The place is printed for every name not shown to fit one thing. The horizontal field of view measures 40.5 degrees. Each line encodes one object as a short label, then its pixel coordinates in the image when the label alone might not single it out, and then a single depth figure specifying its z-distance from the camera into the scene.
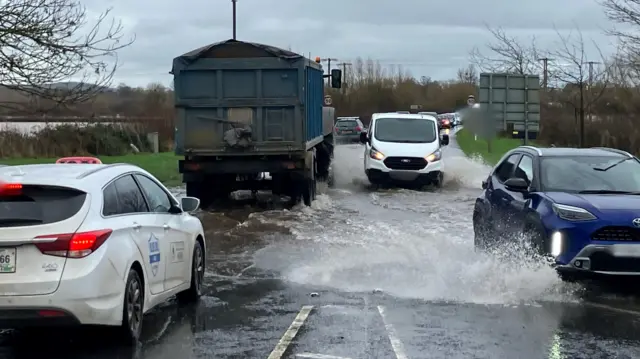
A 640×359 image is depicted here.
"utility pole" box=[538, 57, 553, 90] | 32.36
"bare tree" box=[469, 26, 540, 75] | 35.94
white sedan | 6.43
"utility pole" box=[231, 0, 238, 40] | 48.38
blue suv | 9.07
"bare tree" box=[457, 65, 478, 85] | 76.36
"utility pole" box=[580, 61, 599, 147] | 28.02
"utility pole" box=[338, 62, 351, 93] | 102.86
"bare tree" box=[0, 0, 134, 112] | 15.99
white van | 23.31
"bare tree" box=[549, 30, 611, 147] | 29.70
